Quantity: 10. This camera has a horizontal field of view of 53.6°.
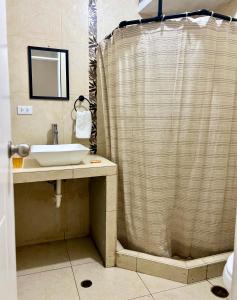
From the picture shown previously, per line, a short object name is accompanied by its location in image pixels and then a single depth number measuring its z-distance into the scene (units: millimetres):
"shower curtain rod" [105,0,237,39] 1529
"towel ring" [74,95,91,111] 2191
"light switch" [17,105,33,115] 2027
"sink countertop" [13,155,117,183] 1628
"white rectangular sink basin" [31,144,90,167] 1669
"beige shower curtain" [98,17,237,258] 1606
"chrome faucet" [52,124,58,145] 2096
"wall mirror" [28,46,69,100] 2031
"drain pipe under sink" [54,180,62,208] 1932
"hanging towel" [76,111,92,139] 2139
